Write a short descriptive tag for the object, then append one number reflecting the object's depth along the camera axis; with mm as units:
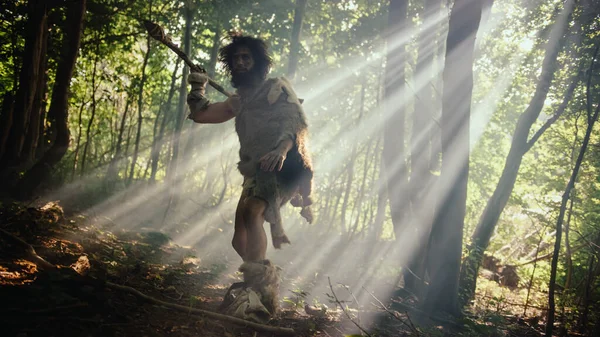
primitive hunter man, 2555
